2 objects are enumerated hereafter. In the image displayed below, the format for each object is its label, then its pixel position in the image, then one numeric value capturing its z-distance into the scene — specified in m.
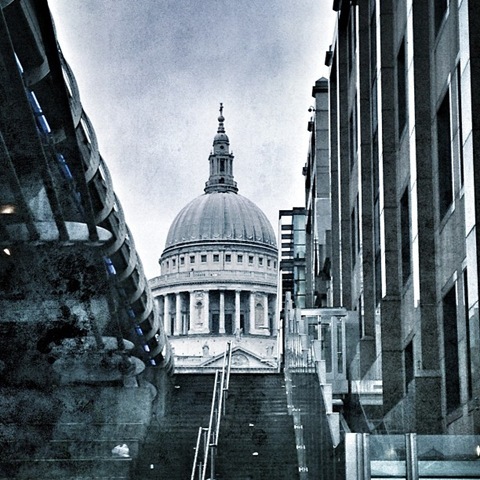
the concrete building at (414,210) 17.45
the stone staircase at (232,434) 21.94
